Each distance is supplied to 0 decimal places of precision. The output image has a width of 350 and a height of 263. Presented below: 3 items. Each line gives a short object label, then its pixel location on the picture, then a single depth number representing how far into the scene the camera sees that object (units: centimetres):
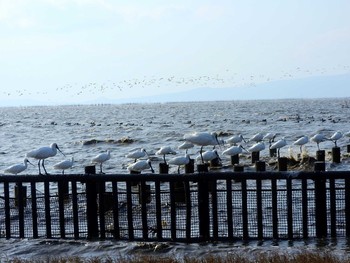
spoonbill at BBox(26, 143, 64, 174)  2022
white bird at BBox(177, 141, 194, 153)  2883
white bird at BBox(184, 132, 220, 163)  2360
